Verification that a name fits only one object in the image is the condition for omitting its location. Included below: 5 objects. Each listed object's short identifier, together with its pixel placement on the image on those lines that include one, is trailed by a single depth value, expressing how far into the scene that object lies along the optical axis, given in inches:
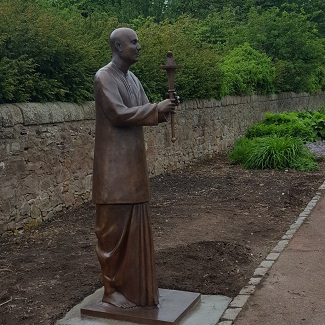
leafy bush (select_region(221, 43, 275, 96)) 665.7
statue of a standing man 176.2
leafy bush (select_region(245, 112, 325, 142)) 651.5
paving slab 187.8
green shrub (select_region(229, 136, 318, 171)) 546.3
